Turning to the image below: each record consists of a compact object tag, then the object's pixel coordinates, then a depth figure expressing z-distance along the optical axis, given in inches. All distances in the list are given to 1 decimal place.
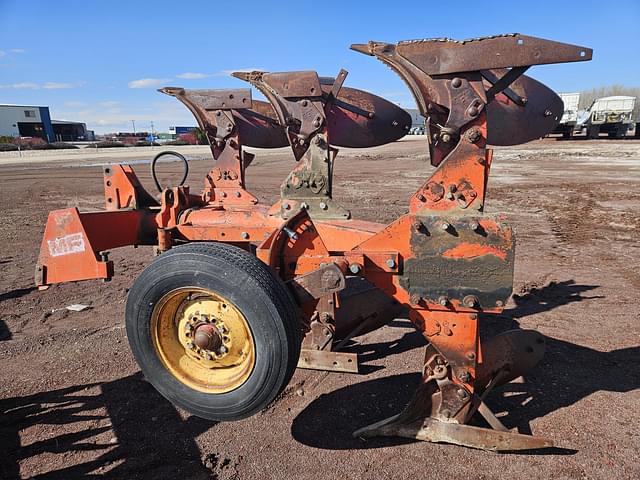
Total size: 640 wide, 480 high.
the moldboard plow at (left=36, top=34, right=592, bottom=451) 93.0
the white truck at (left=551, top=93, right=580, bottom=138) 1198.3
